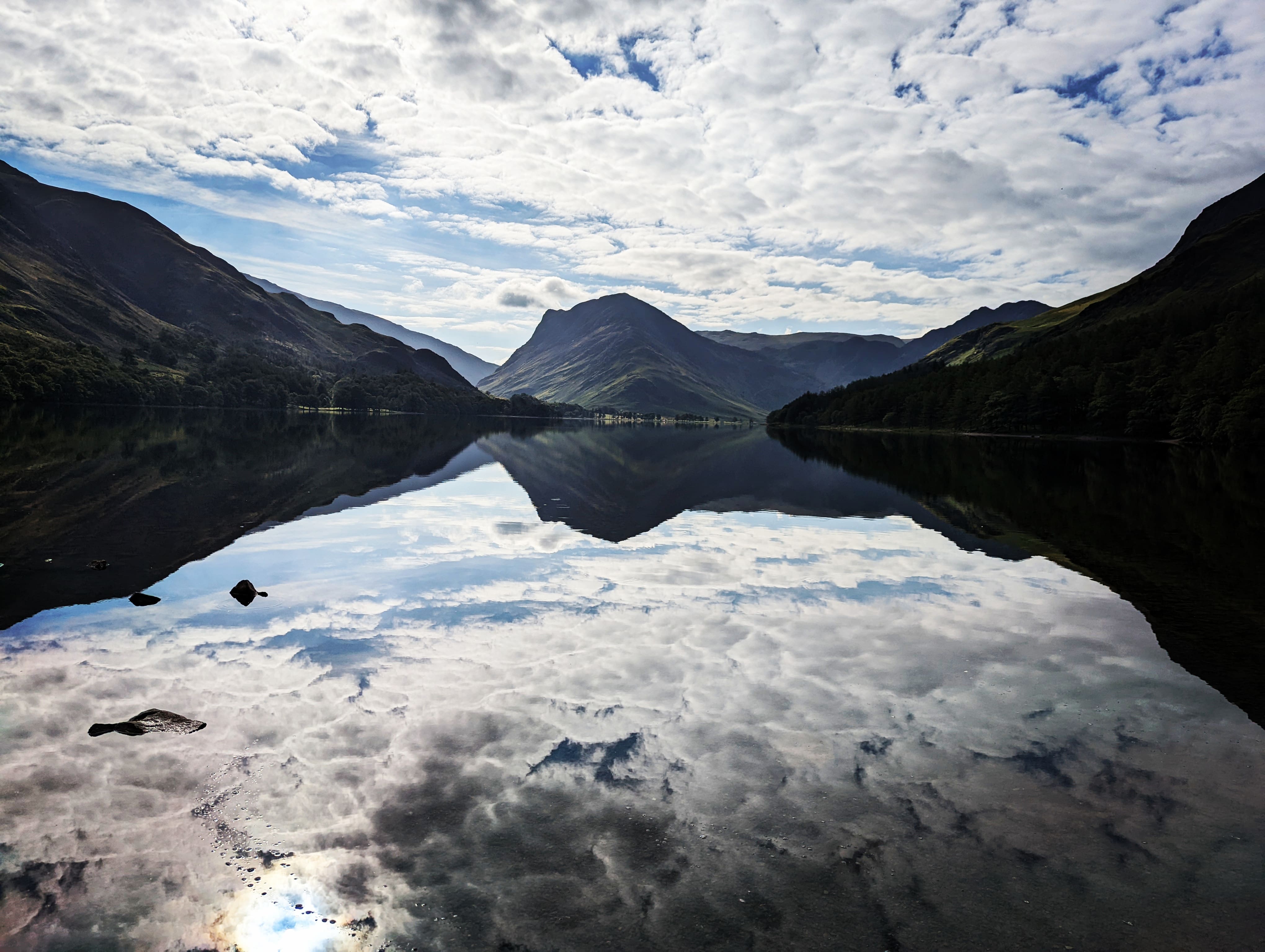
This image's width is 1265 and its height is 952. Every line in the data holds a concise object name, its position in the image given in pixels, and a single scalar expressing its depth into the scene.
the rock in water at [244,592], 22.03
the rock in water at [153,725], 12.83
